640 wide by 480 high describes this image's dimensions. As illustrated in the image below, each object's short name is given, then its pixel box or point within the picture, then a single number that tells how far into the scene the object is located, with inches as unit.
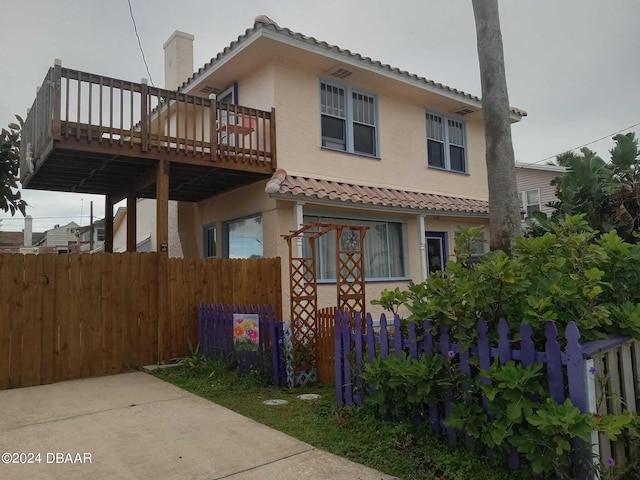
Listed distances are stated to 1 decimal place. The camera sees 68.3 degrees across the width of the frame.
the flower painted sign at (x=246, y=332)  268.7
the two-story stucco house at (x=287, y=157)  338.0
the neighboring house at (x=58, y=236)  2143.2
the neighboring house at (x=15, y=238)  2059.1
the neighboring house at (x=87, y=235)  1421.5
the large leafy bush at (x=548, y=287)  136.3
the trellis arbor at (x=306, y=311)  259.1
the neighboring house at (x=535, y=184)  864.3
